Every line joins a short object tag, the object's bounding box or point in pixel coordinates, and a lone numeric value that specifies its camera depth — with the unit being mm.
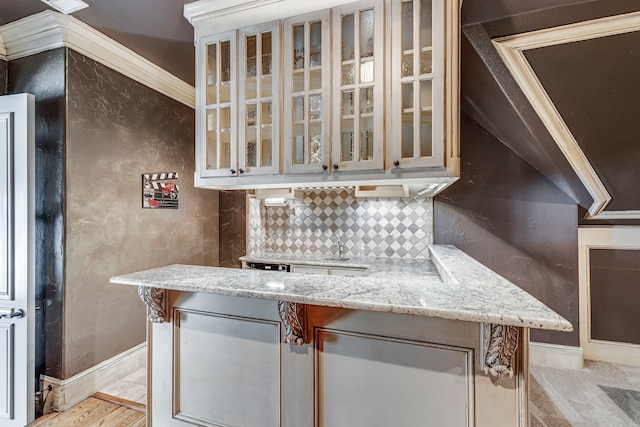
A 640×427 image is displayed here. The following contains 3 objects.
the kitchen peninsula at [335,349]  1165
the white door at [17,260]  2090
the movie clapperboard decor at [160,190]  2992
